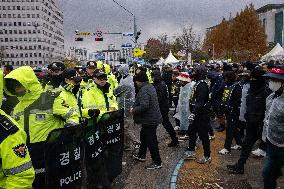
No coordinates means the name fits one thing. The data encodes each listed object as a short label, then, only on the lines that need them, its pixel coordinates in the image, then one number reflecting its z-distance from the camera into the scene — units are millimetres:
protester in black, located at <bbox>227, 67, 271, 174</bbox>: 6602
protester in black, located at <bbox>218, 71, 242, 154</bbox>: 8078
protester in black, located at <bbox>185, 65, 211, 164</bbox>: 7637
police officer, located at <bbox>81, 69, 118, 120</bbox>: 5996
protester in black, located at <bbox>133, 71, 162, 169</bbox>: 7211
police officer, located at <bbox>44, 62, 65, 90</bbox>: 6590
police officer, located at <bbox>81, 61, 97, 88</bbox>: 9613
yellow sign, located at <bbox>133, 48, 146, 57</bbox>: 26872
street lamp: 27031
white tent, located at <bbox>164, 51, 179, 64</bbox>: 33162
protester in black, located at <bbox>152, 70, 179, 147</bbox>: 9297
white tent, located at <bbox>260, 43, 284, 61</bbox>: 29233
